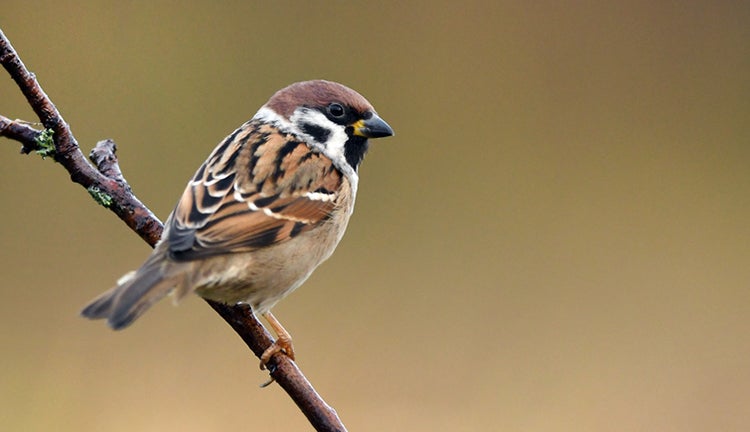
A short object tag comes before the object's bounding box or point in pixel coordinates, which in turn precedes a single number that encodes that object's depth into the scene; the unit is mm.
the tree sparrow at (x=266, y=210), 5187
